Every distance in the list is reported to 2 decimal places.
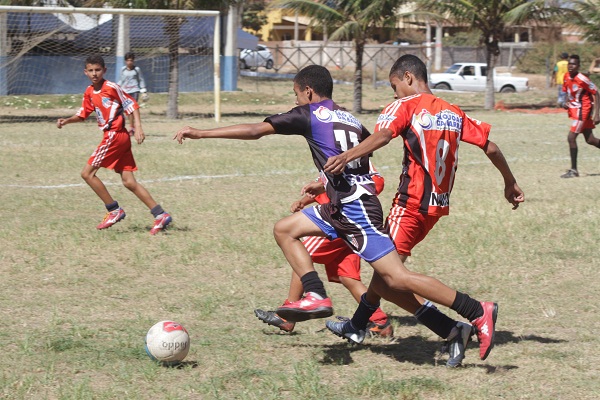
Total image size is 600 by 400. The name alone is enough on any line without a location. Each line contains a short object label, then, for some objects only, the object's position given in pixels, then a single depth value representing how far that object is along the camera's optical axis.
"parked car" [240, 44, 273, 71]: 49.94
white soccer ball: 5.37
